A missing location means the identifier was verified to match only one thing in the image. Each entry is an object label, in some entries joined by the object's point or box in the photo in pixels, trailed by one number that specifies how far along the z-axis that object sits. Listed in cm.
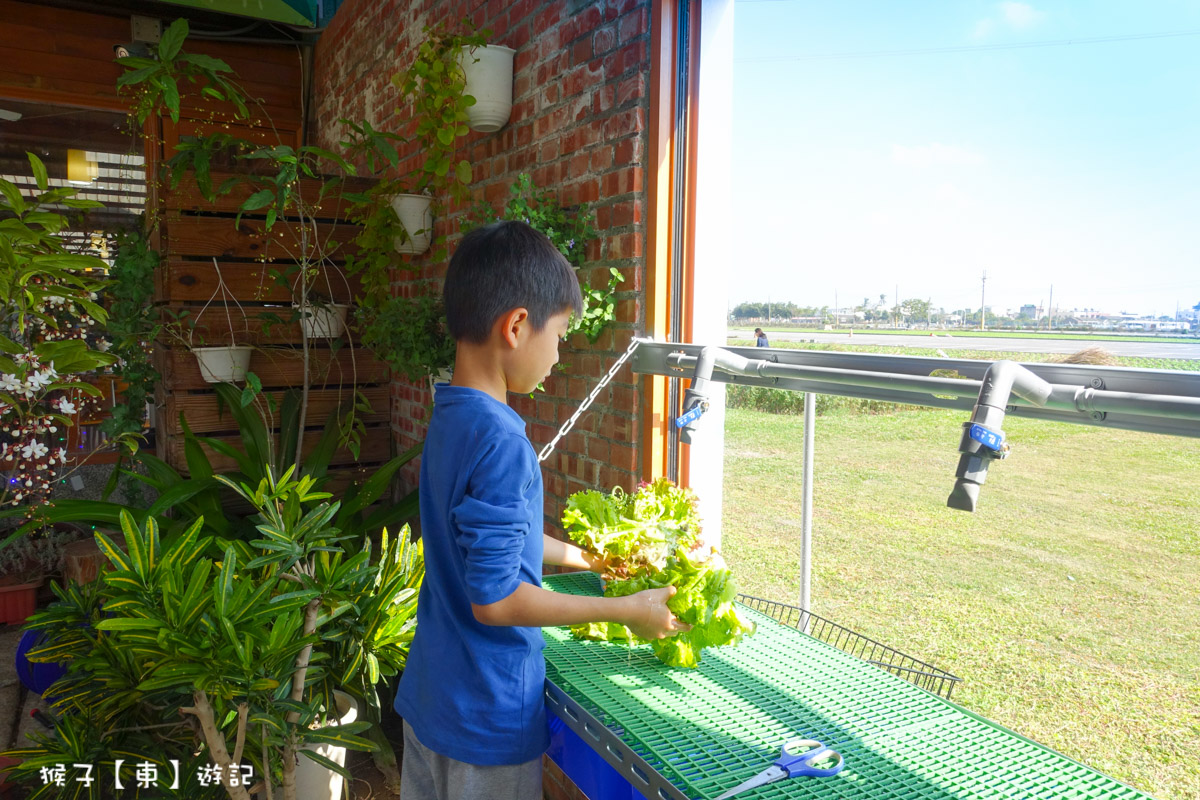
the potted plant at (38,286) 176
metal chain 185
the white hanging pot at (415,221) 321
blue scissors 103
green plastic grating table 104
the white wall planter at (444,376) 271
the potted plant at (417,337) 261
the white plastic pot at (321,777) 229
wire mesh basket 152
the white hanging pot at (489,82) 252
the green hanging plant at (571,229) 212
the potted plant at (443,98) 250
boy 129
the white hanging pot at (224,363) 330
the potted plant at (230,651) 184
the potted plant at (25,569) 368
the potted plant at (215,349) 331
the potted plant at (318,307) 349
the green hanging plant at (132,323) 348
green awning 420
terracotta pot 366
